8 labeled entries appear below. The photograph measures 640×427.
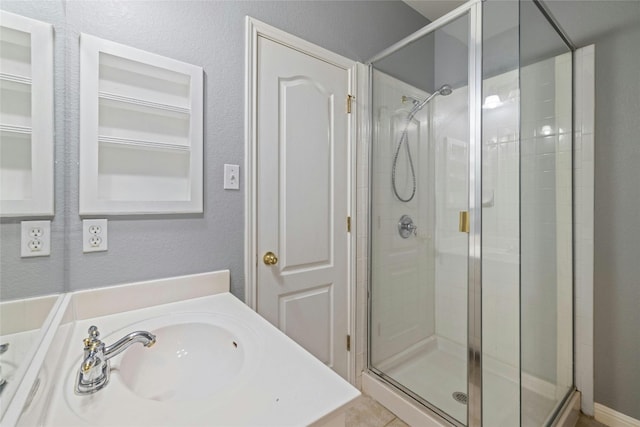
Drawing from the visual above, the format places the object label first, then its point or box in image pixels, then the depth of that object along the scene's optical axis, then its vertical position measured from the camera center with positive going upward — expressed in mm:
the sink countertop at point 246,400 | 550 -385
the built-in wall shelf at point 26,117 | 663 +255
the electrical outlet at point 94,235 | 1047 -79
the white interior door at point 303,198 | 1494 +84
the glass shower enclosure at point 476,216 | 1294 -17
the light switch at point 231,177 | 1355 +171
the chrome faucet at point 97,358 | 636 -337
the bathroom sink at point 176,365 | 594 -402
